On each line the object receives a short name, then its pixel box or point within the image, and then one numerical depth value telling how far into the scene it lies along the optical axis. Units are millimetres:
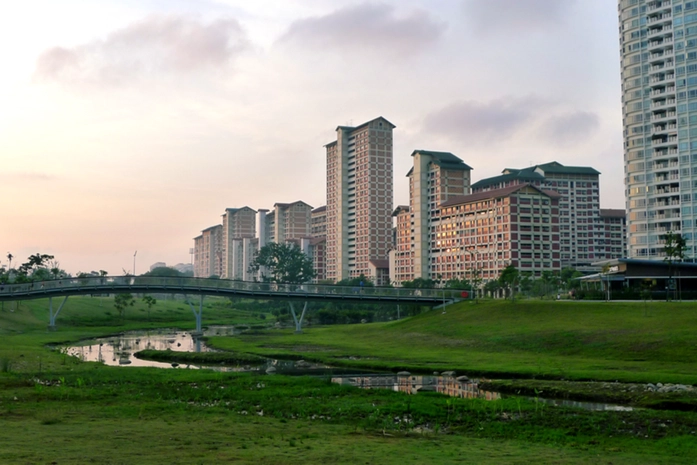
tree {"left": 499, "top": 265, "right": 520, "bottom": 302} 115062
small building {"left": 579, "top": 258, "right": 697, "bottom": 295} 97375
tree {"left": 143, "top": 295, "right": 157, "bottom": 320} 152125
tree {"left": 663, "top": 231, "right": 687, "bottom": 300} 88756
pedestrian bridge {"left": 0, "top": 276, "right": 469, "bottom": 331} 97062
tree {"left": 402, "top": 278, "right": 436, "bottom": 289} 194850
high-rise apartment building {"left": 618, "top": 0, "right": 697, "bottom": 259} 152750
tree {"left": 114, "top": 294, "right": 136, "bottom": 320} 141675
